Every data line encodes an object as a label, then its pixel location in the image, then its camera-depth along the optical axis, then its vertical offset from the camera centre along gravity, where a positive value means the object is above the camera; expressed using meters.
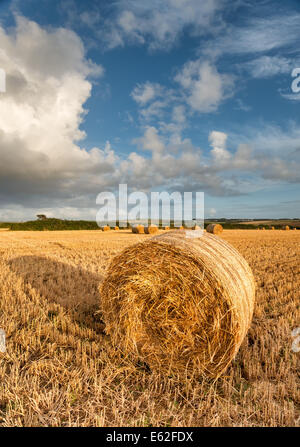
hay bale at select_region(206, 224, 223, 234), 25.73 -0.53
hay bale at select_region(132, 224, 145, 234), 27.77 -0.56
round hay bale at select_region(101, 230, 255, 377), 2.97 -0.96
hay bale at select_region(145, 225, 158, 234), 26.77 -0.54
